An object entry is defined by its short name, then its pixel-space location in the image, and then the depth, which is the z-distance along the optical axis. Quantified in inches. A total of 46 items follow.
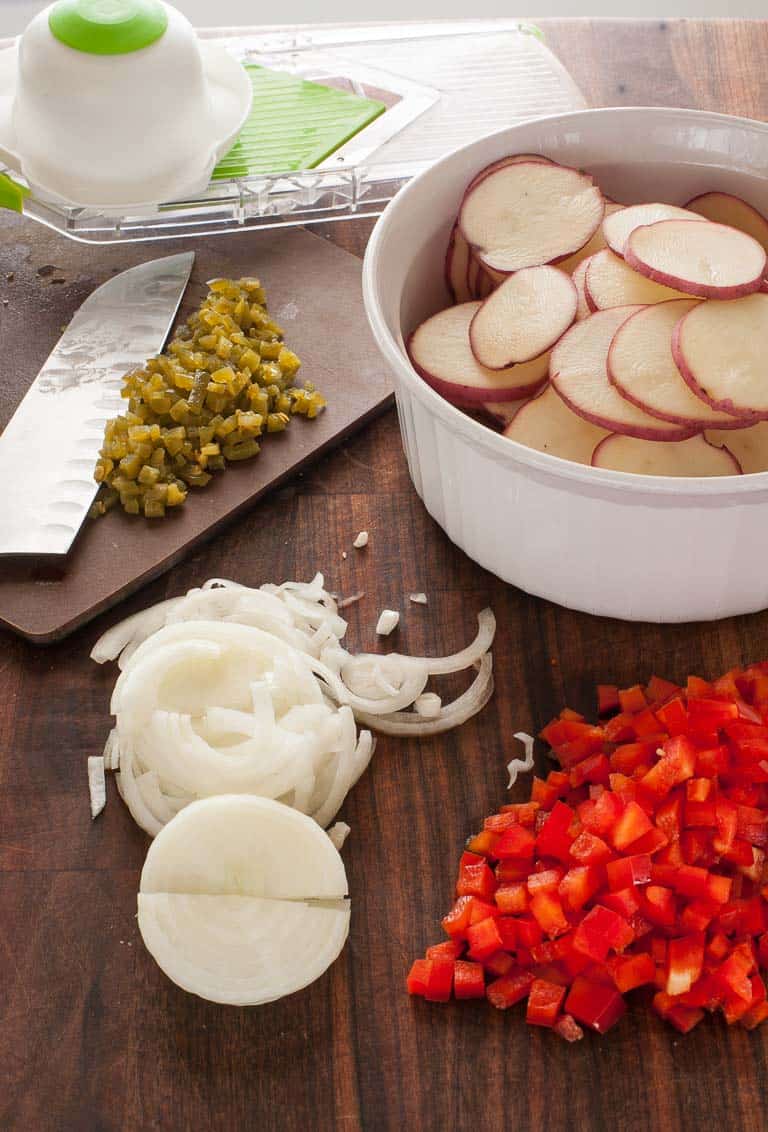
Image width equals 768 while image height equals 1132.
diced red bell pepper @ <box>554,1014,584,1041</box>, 47.8
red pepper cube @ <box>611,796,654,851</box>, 48.6
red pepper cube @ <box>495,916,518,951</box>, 48.5
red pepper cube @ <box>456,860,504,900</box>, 49.0
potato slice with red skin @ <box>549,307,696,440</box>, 49.8
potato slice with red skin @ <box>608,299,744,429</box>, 49.6
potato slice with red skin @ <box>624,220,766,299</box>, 50.3
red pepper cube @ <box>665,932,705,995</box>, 47.7
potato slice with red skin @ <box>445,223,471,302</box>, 54.0
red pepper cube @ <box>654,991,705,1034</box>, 47.8
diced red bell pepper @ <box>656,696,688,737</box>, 50.1
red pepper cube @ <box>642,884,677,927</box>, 48.2
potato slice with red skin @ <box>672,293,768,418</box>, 49.3
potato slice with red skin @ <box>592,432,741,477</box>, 50.0
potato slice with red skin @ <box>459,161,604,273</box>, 53.1
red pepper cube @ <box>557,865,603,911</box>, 48.3
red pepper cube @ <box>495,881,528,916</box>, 48.7
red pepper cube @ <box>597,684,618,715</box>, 51.2
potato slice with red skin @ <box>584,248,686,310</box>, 51.3
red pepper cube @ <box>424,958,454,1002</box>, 48.2
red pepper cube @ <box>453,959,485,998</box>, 48.2
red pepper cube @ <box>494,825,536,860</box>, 49.2
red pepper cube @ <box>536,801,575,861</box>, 49.1
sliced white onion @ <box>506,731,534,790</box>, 50.6
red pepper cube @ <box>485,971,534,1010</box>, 48.2
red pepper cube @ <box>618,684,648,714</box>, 51.0
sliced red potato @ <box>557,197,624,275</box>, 53.2
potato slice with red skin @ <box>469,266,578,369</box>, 51.3
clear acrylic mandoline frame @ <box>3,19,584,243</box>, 58.7
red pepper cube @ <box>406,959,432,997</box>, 48.2
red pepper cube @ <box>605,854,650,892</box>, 48.3
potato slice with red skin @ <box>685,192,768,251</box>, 54.3
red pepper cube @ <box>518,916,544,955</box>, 48.4
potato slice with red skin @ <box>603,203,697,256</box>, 52.1
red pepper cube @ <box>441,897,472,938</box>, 48.7
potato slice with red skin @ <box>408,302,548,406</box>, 51.5
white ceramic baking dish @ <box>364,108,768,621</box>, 49.4
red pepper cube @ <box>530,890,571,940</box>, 48.3
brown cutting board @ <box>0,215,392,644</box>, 52.6
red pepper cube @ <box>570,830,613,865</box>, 48.5
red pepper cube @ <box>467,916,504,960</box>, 48.3
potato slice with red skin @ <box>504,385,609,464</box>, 50.7
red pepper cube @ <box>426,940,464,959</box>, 48.5
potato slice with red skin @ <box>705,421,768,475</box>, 50.5
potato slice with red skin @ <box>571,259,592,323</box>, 51.6
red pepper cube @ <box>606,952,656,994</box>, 47.9
